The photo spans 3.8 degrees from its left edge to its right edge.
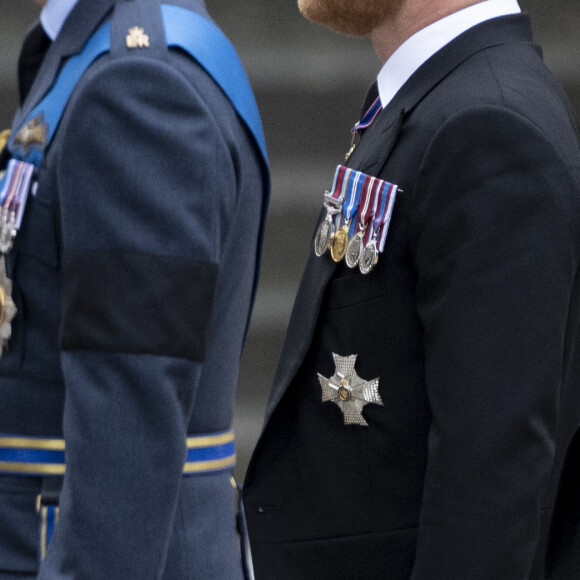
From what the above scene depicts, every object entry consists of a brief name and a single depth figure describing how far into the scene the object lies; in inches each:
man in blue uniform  331.6
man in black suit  337.4
